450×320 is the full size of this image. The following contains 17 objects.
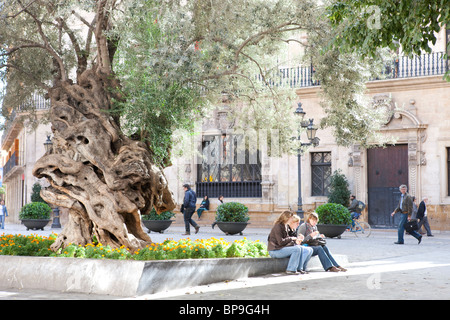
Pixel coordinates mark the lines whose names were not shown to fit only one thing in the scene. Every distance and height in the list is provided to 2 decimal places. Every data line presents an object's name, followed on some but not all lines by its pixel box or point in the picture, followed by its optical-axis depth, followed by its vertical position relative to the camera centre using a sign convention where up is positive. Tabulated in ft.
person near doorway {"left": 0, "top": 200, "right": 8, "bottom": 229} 88.06 -5.76
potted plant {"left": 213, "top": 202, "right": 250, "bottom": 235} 64.13 -4.69
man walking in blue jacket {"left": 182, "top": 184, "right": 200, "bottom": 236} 65.46 -3.44
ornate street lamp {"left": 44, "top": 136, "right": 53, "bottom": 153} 77.68 +4.07
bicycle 65.62 -6.02
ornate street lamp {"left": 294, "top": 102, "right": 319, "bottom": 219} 61.67 +4.19
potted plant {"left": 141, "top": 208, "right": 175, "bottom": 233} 68.54 -5.19
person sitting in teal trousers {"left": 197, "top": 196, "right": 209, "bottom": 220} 86.11 -4.55
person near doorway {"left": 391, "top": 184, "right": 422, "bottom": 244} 52.70 -3.35
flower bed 26.91 -3.55
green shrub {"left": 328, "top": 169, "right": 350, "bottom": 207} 76.38 -2.17
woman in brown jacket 30.81 -3.71
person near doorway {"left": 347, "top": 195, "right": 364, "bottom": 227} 68.05 -4.03
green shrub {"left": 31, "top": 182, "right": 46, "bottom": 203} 95.14 -2.87
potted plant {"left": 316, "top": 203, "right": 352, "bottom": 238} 58.70 -4.40
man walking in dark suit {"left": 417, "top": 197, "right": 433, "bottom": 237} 58.80 -3.85
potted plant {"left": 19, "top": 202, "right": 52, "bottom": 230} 74.69 -4.99
